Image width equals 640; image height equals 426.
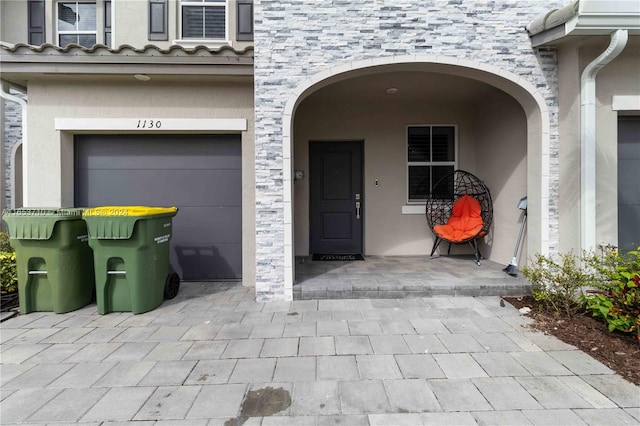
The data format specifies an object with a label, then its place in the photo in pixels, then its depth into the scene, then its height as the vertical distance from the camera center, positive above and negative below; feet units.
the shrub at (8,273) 12.50 -2.47
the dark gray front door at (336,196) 19.38 +0.85
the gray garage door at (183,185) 15.35 +1.23
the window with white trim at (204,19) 19.24 +11.58
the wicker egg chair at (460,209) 16.56 +0.04
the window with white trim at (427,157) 19.17 +3.18
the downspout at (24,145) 14.24 +2.95
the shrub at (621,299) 8.81 -2.67
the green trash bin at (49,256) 10.97 -1.63
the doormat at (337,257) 17.86 -2.71
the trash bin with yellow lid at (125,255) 10.96 -1.60
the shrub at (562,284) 10.69 -2.60
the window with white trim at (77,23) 19.69 +11.65
